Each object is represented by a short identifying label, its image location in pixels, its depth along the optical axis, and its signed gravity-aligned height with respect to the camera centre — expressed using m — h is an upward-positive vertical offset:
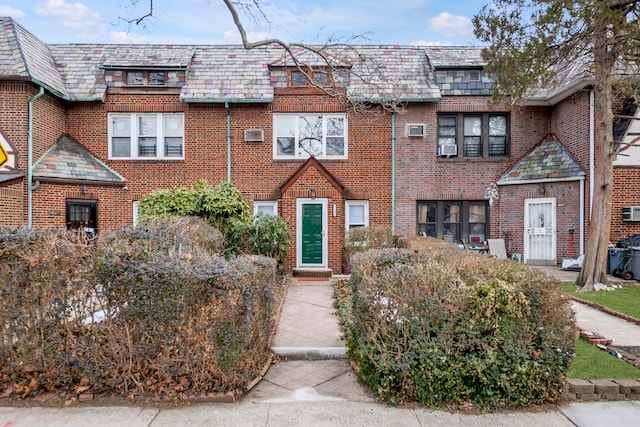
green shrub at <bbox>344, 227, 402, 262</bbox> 11.00 -0.79
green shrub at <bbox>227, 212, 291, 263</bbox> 9.34 -0.64
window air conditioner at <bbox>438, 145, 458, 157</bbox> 13.21 +2.15
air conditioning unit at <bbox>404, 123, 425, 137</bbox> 13.17 +2.83
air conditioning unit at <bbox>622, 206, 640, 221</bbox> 11.44 +0.00
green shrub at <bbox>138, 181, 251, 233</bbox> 8.90 +0.18
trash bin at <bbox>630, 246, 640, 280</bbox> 10.17 -1.30
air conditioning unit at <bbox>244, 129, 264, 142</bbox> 13.00 +2.64
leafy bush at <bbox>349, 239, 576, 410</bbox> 3.79 -1.29
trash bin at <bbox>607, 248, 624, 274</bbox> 10.65 -1.28
